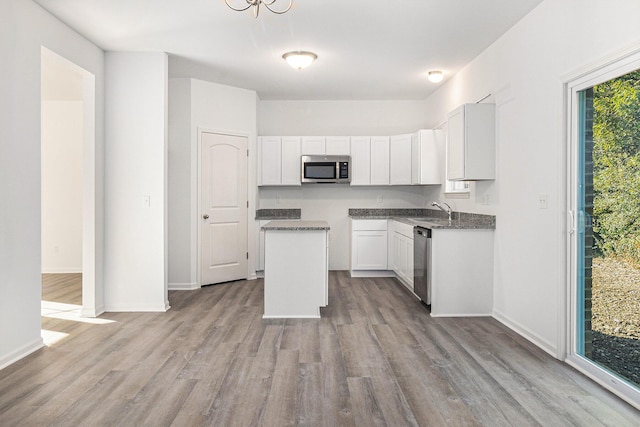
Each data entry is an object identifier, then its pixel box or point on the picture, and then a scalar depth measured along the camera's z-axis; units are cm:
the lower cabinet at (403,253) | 503
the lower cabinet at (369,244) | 614
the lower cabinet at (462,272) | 418
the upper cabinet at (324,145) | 638
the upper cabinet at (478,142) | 419
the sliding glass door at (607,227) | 244
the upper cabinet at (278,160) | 631
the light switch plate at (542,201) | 325
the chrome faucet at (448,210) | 526
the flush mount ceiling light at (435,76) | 517
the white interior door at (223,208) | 559
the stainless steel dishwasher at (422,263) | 423
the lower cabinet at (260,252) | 611
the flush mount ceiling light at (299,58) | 444
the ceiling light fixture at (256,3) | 260
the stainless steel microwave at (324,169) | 627
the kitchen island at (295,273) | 412
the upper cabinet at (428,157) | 594
